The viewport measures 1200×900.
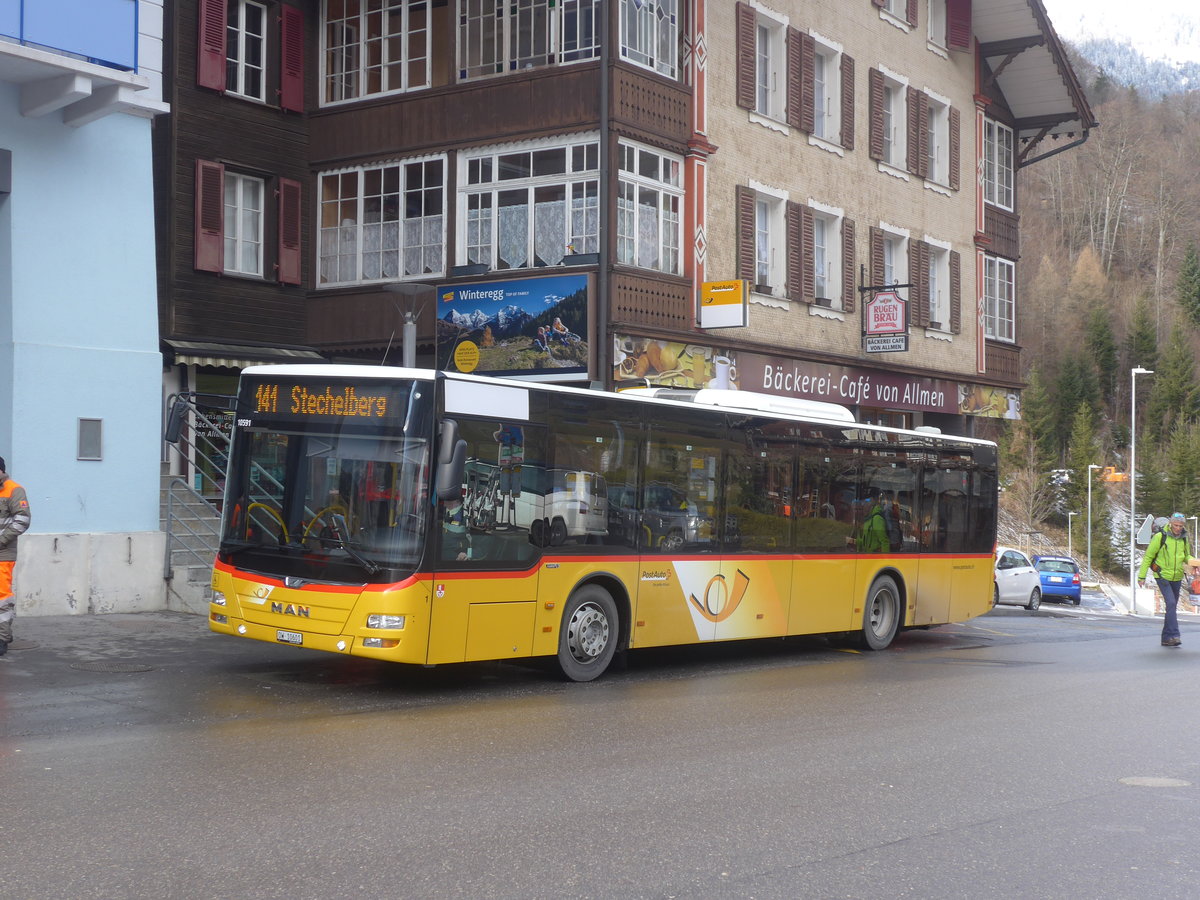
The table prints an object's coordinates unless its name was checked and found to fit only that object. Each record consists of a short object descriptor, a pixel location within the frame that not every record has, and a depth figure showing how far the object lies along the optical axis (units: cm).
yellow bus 1085
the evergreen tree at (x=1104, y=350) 10825
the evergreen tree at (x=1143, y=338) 10786
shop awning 2023
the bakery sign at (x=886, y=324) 2584
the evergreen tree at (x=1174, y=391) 10512
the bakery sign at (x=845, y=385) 2362
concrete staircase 1569
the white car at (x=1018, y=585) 3406
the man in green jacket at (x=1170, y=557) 1809
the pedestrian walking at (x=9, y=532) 1181
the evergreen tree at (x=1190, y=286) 10944
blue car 4450
